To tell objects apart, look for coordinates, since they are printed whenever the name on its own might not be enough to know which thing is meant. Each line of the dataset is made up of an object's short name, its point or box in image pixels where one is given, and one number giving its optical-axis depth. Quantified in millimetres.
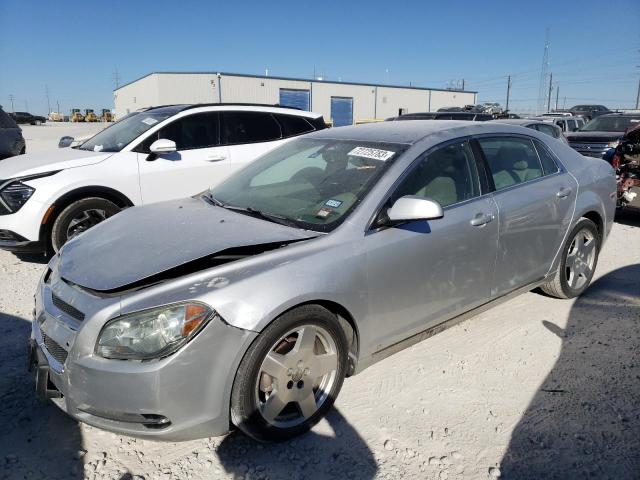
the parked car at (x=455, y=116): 11786
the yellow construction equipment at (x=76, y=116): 76250
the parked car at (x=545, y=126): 9602
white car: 5113
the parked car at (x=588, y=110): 34959
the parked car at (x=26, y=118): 58219
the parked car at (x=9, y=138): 9250
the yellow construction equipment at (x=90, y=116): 75212
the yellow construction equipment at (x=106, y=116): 73981
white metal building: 42344
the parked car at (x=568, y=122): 18214
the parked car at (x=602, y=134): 11688
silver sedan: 2227
